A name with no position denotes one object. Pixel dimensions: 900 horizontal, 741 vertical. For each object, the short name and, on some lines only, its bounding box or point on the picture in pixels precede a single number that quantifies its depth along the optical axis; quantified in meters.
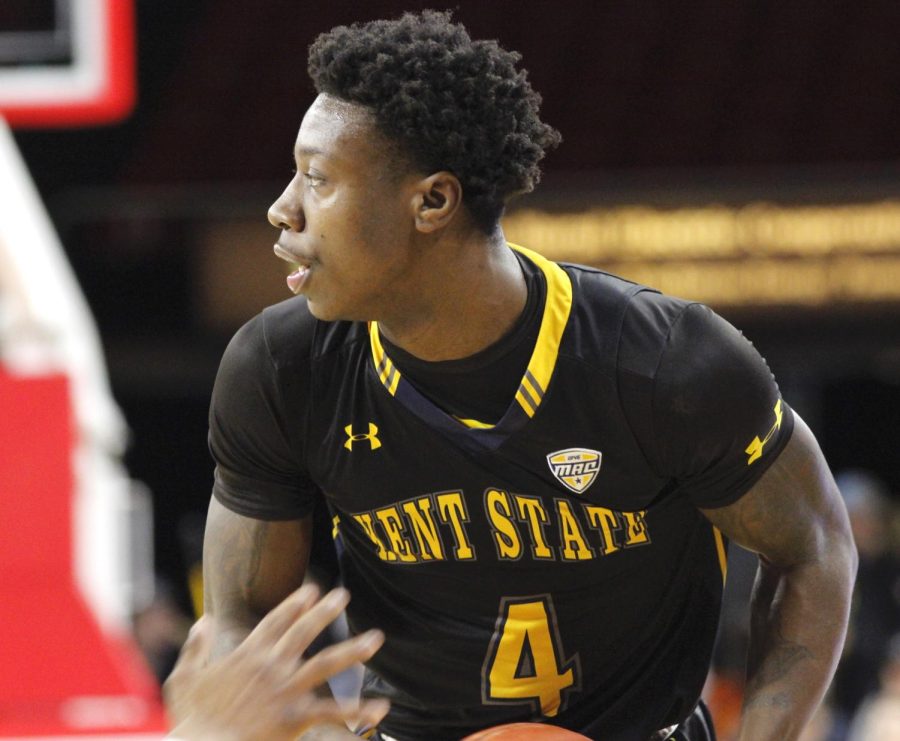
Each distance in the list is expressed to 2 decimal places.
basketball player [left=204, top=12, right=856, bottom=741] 5.03
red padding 9.97
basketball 5.13
